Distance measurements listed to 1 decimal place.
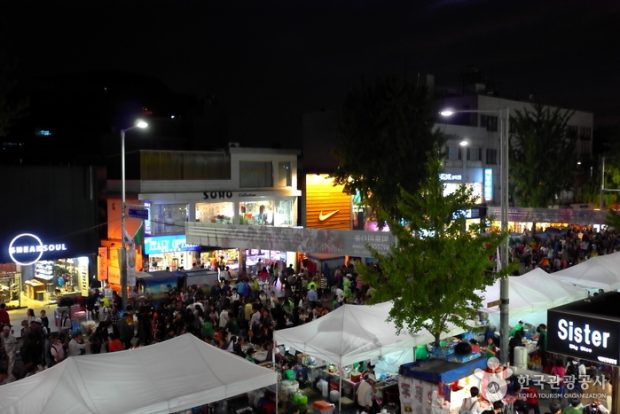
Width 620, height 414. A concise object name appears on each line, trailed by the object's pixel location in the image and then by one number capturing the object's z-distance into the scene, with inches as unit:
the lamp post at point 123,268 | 848.3
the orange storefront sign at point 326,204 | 1466.5
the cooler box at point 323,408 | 516.3
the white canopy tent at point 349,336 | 523.8
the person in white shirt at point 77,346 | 640.4
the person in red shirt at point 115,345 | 631.8
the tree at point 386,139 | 1364.4
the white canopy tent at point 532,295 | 688.4
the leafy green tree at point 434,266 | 514.0
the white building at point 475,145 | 1877.5
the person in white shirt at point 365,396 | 530.6
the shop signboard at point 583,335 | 300.7
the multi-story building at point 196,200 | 1151.6
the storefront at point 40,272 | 1000.2
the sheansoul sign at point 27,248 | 993.5
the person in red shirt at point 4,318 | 723.4
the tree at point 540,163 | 1861.5
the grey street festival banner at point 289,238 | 896.9
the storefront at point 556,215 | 1397.6
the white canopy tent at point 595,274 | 807.1
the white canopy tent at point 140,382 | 388.5
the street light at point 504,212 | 527.8
